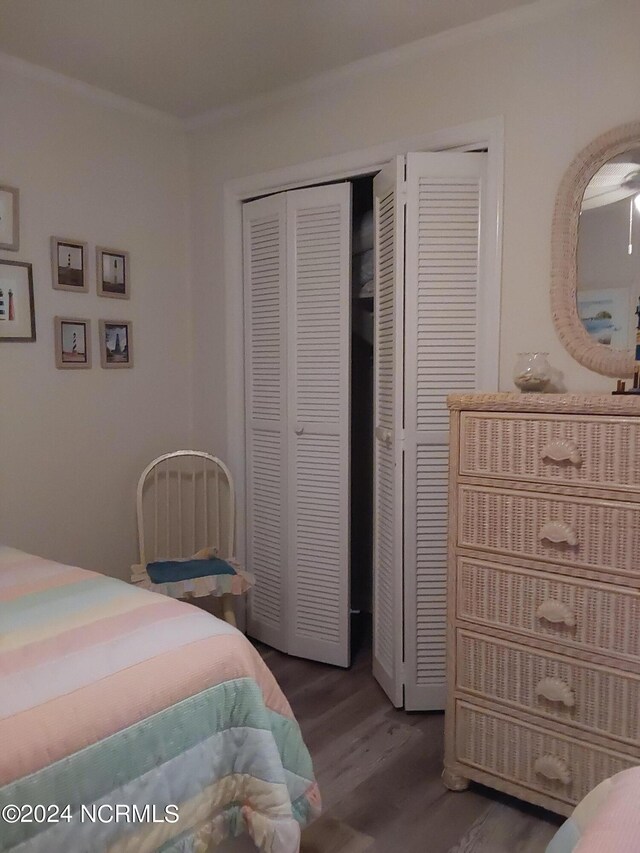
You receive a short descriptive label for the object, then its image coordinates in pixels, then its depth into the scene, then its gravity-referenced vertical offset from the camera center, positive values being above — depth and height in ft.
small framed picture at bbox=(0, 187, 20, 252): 8.58 +1.93
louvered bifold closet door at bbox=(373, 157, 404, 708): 8.16 -0.71
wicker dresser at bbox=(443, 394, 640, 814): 5.87 -2.05
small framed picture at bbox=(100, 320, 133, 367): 9.80 +0.40
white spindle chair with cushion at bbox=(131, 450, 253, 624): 10.20 -2.12
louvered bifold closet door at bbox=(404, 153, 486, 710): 7.97 +0.18
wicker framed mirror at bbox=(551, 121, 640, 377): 7.00 +1.27
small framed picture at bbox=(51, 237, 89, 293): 9.16 +1.46
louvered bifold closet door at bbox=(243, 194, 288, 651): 9.94 -0.61
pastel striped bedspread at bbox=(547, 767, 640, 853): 2.67 -1.90
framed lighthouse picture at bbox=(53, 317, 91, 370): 9.23 +0.40
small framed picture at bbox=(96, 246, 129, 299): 9.71 +1.43
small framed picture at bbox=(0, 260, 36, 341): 8.62 +0.88
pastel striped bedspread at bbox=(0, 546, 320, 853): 3.70 -2.20
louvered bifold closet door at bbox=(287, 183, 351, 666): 9.37 -0.65
